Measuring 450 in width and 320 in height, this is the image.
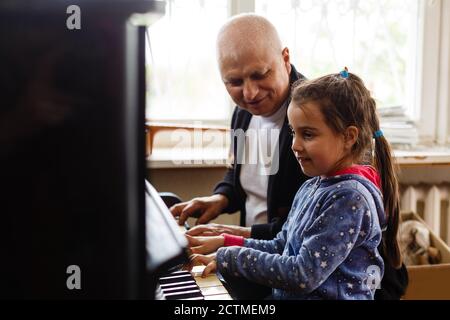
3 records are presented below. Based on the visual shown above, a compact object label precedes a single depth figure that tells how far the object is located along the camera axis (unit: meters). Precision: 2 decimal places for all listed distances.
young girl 1.07
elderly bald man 1.49
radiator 2.46
